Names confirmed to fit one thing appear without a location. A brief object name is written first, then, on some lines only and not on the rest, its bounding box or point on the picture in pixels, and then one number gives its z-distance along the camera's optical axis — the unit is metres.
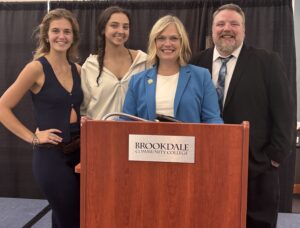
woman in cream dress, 2.27
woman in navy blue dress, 2.09
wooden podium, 1.25
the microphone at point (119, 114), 1.33
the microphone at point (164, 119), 1.42
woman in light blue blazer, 1.89
